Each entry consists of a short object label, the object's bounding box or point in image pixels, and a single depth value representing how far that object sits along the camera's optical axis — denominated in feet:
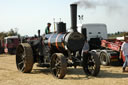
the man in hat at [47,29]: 32.68
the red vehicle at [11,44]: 79.10
